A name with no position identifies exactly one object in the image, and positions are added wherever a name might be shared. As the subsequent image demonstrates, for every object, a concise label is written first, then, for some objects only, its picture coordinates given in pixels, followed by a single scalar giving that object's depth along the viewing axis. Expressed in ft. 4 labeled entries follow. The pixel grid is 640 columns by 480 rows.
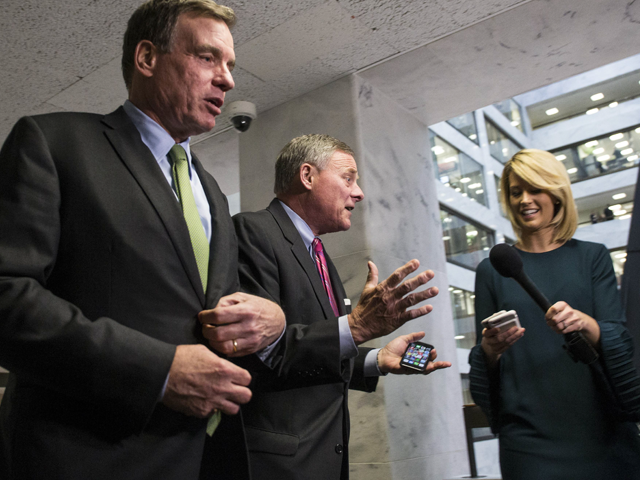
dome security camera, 14.39
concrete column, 11.66
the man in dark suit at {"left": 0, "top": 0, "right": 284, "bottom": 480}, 3.24
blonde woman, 6.45
